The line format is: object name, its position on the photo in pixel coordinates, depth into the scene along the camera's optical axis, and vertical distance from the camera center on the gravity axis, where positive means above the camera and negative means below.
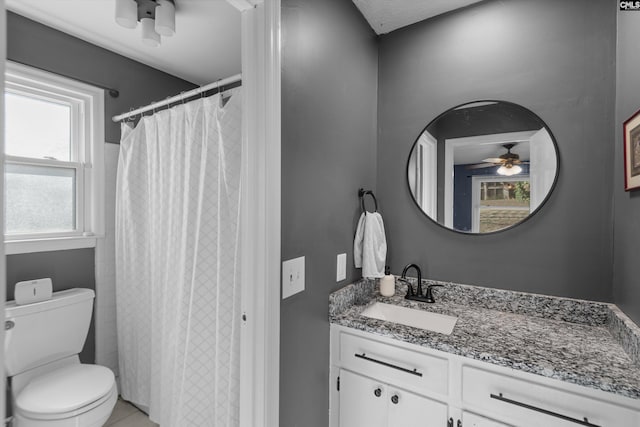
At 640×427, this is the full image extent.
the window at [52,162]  1.87 +0.30
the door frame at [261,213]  1.05 -0.02
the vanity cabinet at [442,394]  0.94 -0.65
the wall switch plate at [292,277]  1.12 -0.26
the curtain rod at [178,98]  1.45 +0.63
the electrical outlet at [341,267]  1.48 -0.29
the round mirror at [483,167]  1.44 +0.22
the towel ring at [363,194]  1.65 +0.08
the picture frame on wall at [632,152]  1.05 +0.21
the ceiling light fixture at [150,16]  1.58 +1.04
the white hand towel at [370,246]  1.60 -0.20
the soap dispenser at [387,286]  1.69 -0.43
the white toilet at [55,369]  1.48 -0.95
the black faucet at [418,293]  1.59 -0.45
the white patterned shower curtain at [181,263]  1.51 -0.32
